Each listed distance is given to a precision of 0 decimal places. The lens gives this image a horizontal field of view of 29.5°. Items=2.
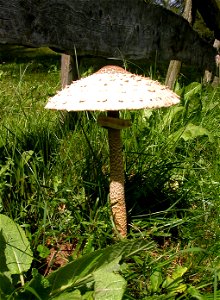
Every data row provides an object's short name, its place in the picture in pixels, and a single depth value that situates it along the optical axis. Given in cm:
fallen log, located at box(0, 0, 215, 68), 68
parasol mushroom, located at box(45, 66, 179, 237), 52
